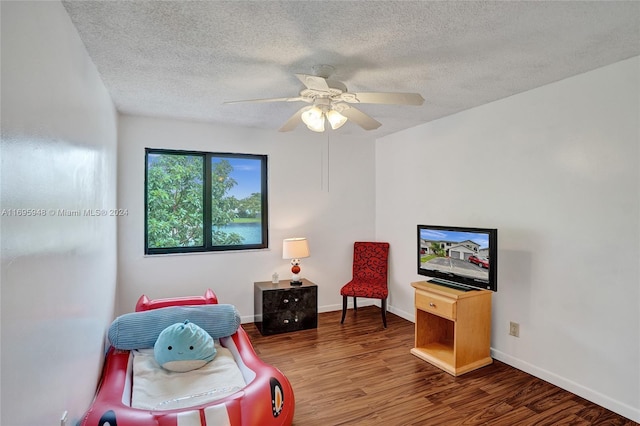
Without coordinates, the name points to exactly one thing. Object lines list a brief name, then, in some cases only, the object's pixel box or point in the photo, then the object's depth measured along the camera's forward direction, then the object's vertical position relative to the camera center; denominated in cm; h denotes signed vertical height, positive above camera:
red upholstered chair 442 -78
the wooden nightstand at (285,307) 401 -114
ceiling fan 222 +78
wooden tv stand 306 -108
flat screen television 300 -42
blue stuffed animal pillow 257 -105
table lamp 423 -49
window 409 +13
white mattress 222 -122
